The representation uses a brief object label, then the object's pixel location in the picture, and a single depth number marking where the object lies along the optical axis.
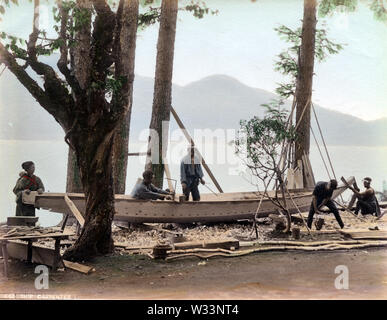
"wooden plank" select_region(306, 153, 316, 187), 10.90
